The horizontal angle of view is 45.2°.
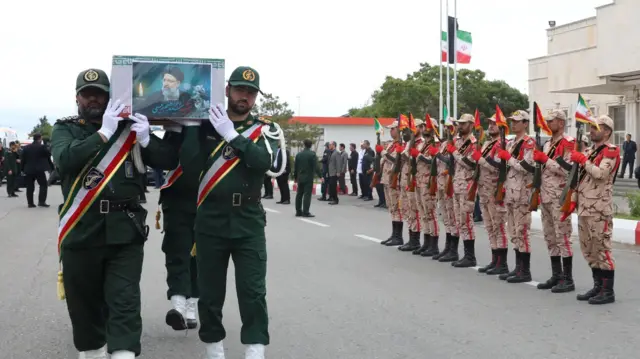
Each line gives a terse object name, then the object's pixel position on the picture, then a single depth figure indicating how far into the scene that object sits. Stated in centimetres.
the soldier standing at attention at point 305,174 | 1881
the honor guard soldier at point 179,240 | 598
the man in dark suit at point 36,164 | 2047
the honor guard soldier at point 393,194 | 1275
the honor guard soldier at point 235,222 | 505
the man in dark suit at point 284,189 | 2304
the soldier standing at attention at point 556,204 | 873
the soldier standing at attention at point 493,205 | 988
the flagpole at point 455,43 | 2916
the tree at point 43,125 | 10632
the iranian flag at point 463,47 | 2923
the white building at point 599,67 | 2778
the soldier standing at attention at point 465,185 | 1052
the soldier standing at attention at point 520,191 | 934
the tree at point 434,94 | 5969
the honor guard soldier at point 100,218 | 453
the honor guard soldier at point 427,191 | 1160
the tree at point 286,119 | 4331
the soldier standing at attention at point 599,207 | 793
